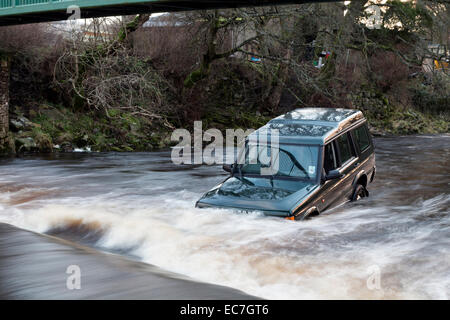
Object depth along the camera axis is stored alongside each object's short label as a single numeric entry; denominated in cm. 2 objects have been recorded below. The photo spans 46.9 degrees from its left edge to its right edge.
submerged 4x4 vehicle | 759
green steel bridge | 1207
